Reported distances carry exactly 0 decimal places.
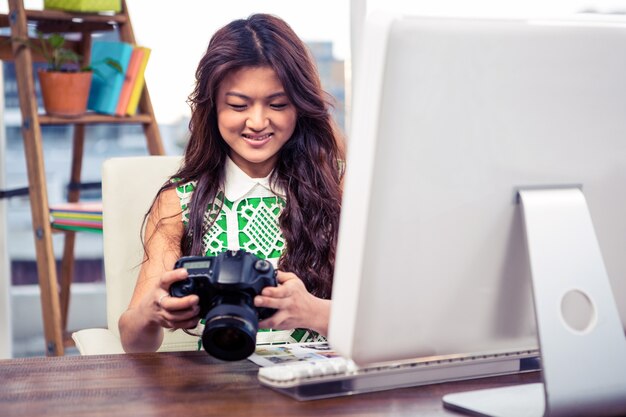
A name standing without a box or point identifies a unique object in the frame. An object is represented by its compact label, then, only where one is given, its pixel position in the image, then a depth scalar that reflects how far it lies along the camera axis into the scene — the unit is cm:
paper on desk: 124
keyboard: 106
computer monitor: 87
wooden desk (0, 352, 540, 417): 103
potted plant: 265
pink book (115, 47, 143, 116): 276
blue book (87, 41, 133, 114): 274
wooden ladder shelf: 259
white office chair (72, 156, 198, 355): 171
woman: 164
